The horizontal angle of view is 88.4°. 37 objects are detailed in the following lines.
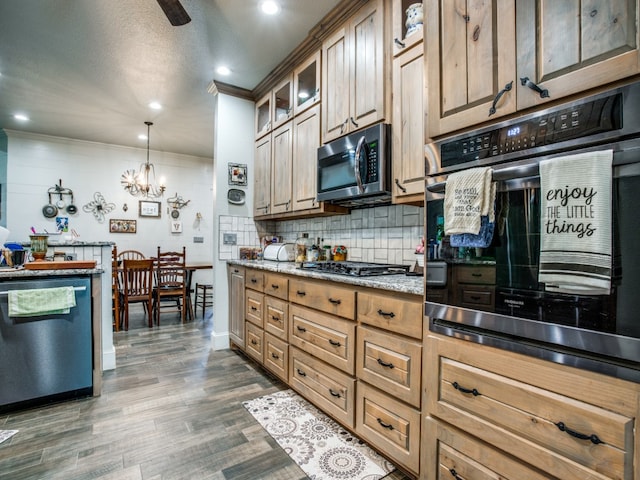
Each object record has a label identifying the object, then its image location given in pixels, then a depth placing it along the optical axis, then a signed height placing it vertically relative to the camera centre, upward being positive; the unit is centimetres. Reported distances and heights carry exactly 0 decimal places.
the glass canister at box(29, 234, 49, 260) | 245 -5
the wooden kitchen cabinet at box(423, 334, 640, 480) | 85 -52
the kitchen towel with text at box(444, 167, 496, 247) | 109 +11
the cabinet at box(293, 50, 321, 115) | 271 +137
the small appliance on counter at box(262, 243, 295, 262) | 311 -12
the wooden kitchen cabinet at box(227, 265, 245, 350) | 305 -63
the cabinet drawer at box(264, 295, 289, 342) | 235 -58
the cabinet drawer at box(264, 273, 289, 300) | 236 -35
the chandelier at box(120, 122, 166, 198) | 553 +96
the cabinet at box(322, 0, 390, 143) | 203 +111
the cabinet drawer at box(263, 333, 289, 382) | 234 -87
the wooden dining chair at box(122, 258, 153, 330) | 412 -54
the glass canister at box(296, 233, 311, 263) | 306 -11
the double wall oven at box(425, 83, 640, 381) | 84 -5
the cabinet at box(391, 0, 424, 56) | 182 +124
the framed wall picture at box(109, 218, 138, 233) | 540 +23
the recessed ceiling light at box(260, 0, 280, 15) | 221 +159
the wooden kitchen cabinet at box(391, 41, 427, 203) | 178 +64
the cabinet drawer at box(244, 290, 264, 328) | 269 -58
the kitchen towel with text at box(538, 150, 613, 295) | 85 +4
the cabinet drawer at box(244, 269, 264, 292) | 268 -34
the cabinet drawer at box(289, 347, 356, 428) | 178 -87
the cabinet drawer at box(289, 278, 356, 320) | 177 -34
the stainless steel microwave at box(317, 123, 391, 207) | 198 +47
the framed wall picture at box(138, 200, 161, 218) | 563 +53
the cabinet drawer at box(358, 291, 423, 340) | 142 -34
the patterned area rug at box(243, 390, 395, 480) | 157 -110
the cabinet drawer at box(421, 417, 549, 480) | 106 -77
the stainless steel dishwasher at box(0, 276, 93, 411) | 205 -73
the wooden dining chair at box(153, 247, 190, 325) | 441 -59
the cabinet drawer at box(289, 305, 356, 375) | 177 -58
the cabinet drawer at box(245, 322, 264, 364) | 270 -87
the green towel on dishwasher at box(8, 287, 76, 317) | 203 -39
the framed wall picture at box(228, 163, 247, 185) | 345 +70
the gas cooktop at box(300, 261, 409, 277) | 188 -19
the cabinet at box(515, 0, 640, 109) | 85 +55
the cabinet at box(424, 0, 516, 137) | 110 +65
